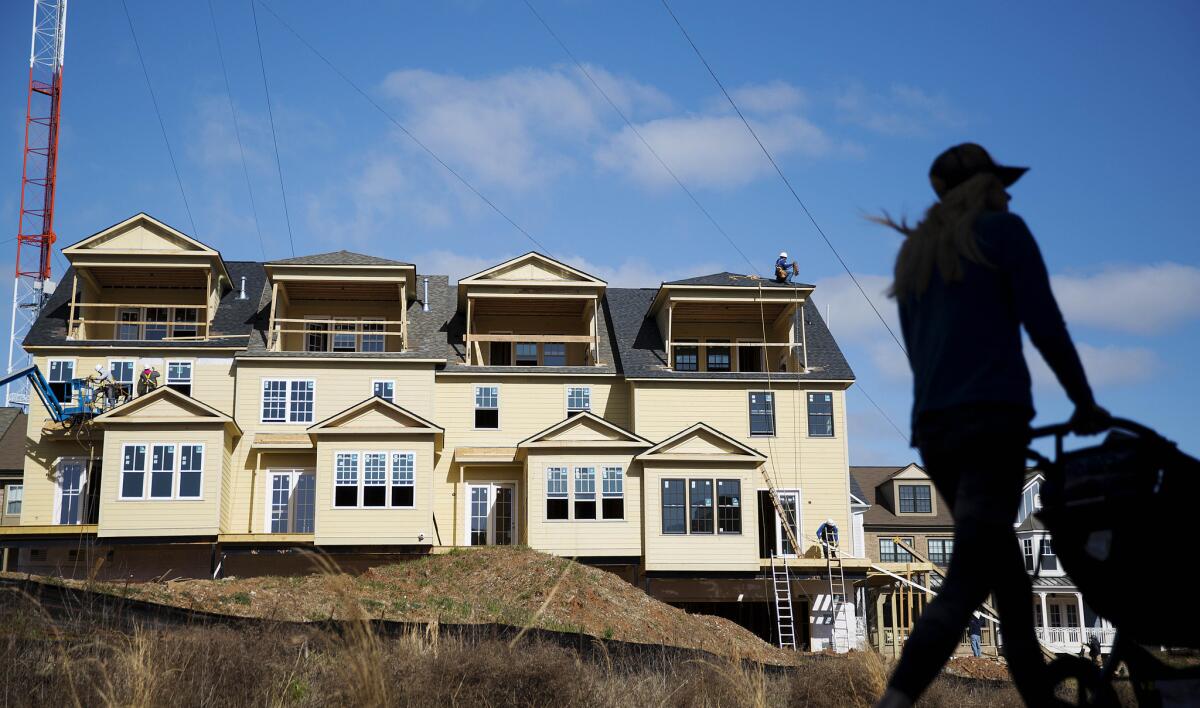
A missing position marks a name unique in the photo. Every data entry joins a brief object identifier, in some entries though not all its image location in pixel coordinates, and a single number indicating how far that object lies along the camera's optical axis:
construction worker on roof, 37.88
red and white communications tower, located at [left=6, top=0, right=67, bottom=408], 58.31
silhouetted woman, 4.10
